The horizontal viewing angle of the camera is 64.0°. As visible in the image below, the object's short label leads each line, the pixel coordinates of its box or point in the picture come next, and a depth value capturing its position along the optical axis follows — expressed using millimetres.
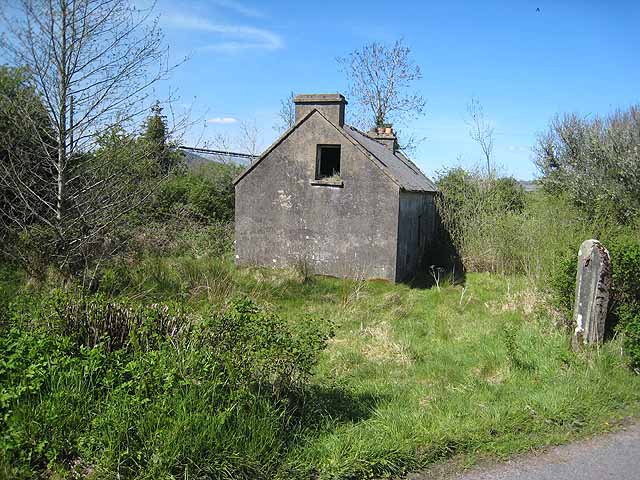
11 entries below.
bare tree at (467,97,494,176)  23036
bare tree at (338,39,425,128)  39156
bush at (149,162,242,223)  24250
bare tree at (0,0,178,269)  9406
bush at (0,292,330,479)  4227
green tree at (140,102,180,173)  10484
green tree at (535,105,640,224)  17552
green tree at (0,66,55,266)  9562
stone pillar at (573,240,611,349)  7441
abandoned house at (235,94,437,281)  16906
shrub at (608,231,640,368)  7535
